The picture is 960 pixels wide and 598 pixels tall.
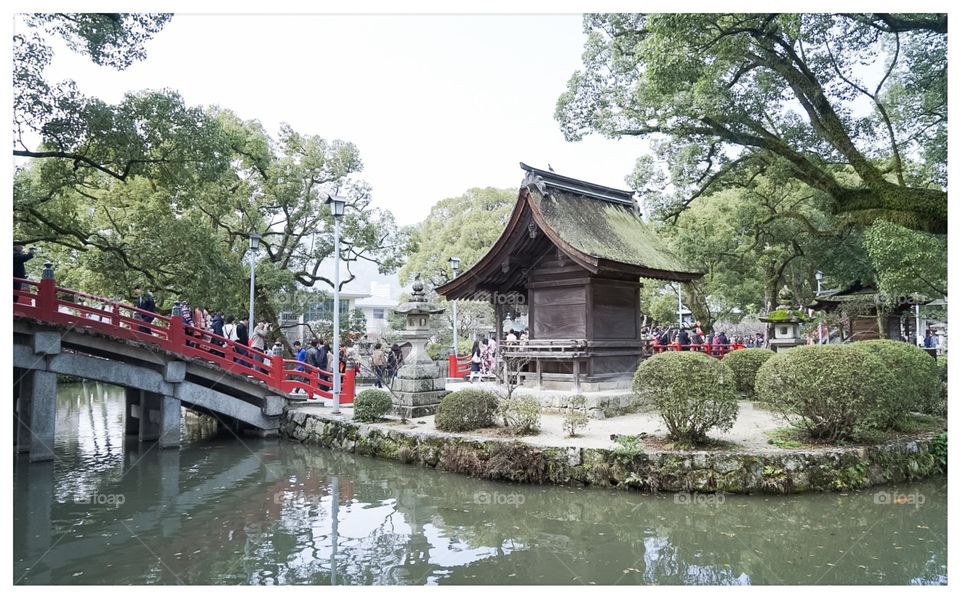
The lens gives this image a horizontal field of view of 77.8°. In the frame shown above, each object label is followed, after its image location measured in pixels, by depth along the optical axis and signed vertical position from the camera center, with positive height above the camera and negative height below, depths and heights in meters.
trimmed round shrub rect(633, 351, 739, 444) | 9.71 -1.34
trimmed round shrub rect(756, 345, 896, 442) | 9.41 -1.23
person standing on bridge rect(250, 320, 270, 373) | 17.53 -0.71
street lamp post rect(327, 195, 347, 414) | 14.37 +0.14
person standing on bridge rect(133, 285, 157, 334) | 14.85 +0.27
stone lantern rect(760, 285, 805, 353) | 16.19 -0.35
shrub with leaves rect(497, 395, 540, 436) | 11.22 -1.97
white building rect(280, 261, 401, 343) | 37.12 +0.76
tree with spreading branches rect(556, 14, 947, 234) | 10.89 +5.02
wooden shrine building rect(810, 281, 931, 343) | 21.47 -0.03
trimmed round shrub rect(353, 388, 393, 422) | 13.63 -2.15
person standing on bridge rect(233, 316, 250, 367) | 16.56 -0.61
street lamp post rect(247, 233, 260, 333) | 18.92 +2.16
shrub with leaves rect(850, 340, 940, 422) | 10.61 -1.31
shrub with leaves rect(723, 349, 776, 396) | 16.22 -1.44
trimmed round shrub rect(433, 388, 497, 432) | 11.78 -1.98
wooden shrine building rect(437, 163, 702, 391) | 14.42 +0.84
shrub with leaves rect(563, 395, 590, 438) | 11.09 -2.06
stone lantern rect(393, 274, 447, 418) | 13.83 -1.42
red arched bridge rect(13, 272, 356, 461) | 11.97 -1.32
